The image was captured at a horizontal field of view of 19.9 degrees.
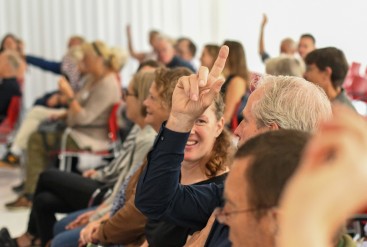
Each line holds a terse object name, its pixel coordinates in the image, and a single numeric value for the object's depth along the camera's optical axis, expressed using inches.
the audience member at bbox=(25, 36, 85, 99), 414.0
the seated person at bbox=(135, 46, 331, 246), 102.0
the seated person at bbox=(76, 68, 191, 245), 165.8
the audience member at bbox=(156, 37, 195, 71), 406.0
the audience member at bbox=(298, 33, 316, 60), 372.9
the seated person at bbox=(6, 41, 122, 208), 326.8
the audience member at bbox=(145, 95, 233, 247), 135.1
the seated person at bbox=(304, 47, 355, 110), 227.8
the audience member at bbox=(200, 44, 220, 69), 336.2
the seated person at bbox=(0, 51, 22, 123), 402.3
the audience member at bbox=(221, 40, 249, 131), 294.8
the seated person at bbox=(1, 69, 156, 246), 223.7
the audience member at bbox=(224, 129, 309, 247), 68.7
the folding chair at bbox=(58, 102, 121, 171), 327.3
